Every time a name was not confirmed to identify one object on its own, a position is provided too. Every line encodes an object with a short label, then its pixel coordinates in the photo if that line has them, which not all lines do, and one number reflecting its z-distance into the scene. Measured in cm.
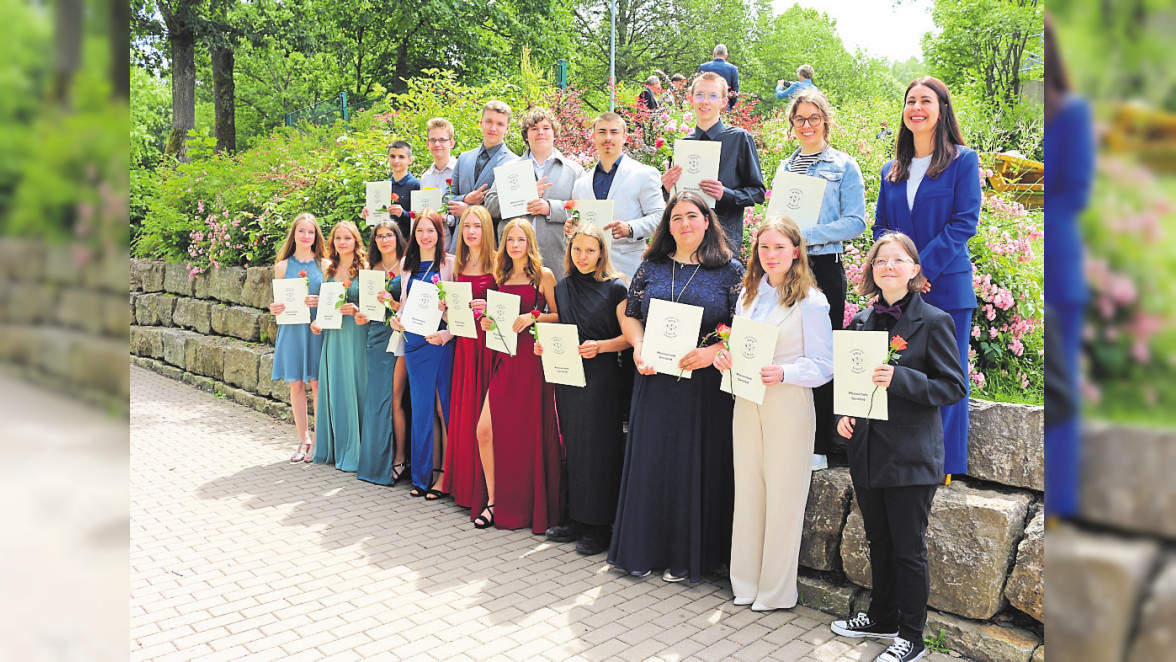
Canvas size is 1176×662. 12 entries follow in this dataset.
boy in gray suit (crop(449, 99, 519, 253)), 688
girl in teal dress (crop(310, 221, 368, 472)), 772
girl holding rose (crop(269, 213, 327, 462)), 820
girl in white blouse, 453
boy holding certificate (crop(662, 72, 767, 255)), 555
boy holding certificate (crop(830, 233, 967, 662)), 386
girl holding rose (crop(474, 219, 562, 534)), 609
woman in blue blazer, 425
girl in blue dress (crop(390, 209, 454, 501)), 693
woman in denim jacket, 492
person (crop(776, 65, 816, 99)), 891
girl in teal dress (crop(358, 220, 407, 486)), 741
